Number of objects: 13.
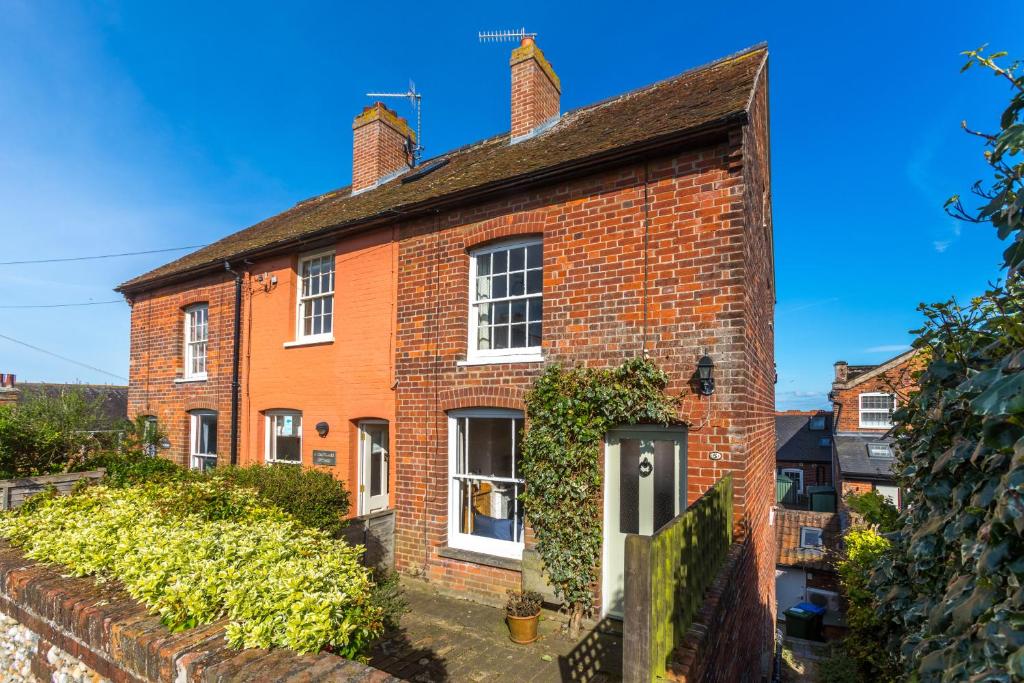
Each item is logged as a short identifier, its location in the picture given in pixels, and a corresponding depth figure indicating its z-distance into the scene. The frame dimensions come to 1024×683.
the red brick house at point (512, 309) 6.50
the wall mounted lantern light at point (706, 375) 6.21
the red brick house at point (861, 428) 22.00
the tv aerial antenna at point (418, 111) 14.98
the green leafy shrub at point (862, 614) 7.15
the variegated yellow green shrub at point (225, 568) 2.76
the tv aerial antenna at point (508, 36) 10.96
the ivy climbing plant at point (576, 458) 6.73
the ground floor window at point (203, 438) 12.66
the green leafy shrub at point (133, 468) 7.78
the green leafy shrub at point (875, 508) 5.52
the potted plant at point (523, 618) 6.59
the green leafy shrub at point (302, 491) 8.34
